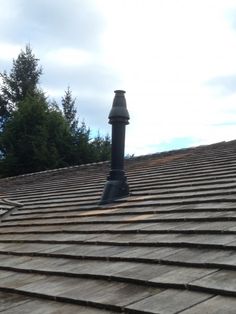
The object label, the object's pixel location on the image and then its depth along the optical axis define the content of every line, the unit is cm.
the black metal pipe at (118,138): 538
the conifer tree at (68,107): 3416
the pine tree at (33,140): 2406
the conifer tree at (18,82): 3200
